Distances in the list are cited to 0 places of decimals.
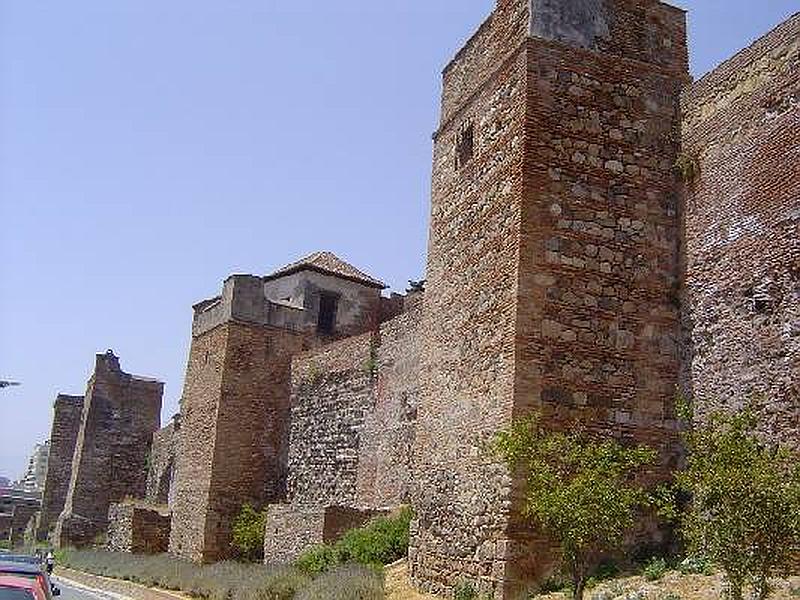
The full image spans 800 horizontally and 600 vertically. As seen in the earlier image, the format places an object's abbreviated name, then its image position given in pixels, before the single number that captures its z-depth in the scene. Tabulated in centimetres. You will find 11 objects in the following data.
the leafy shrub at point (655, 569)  974
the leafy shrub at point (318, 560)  1589
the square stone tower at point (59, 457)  3891
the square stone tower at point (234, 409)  2264
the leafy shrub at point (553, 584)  1020
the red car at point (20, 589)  788
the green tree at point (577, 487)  884
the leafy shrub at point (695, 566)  956
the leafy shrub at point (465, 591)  1091
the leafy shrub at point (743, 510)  698
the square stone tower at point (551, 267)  1112
